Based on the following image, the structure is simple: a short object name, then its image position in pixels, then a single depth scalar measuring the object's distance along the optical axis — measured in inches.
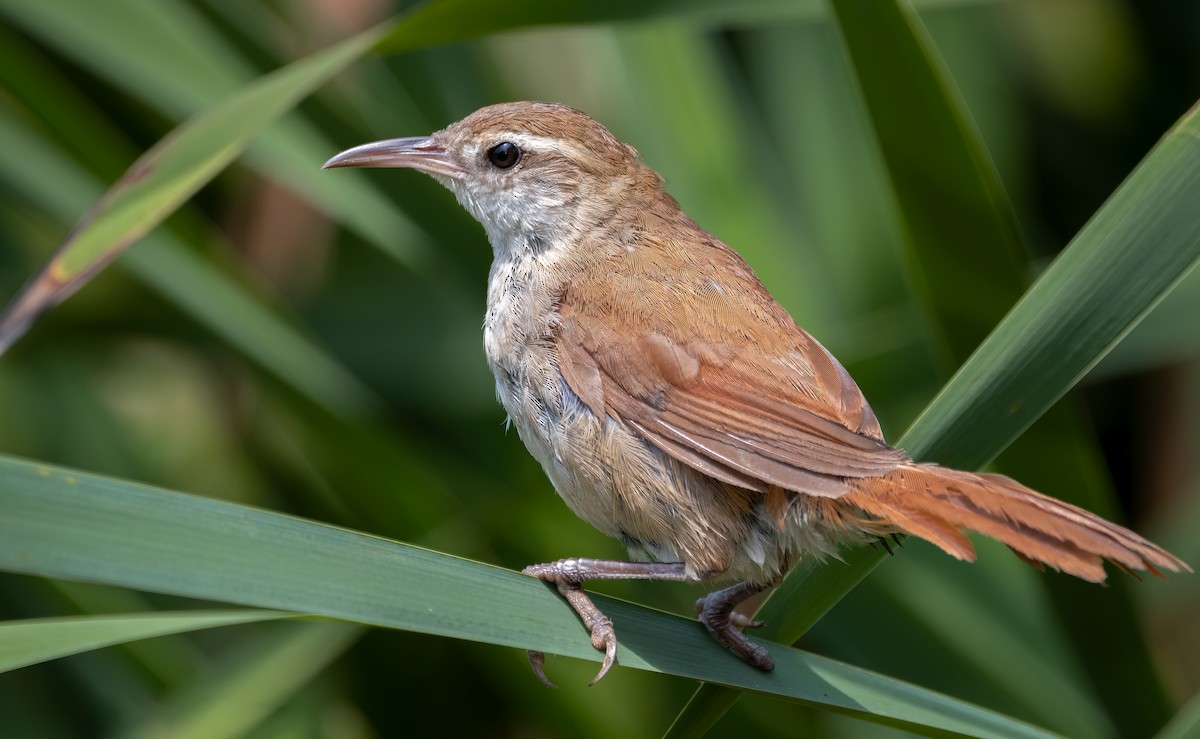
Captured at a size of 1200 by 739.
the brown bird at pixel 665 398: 127.5
